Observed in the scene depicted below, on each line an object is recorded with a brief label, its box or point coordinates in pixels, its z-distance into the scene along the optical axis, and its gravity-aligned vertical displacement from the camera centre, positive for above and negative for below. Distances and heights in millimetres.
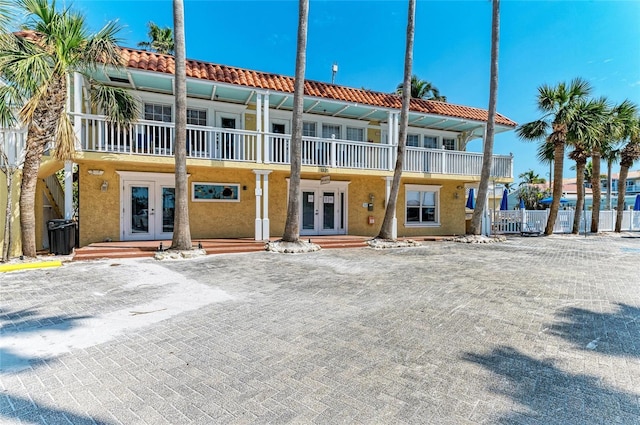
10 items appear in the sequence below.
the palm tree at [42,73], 8016 +3021
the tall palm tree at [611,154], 21266 +3365
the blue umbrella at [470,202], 20322 +205
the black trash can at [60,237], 9781 -1068
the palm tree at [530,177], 46062 +3989
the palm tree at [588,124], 16281 +4018
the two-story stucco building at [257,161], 11781 +1633
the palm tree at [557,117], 16469 +4416
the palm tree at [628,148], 19125 +3704
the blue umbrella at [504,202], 19711 +196
